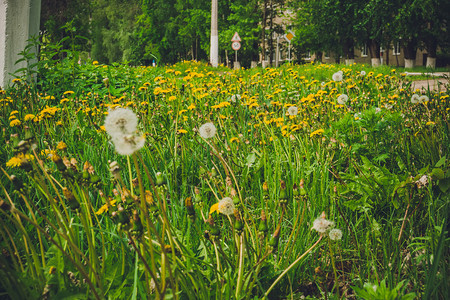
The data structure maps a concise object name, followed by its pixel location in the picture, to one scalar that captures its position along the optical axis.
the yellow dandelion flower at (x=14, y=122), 2.25
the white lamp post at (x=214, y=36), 15.41
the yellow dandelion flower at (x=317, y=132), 2.35
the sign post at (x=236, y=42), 17.84
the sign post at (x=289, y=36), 18.89
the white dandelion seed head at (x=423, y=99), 3.27
